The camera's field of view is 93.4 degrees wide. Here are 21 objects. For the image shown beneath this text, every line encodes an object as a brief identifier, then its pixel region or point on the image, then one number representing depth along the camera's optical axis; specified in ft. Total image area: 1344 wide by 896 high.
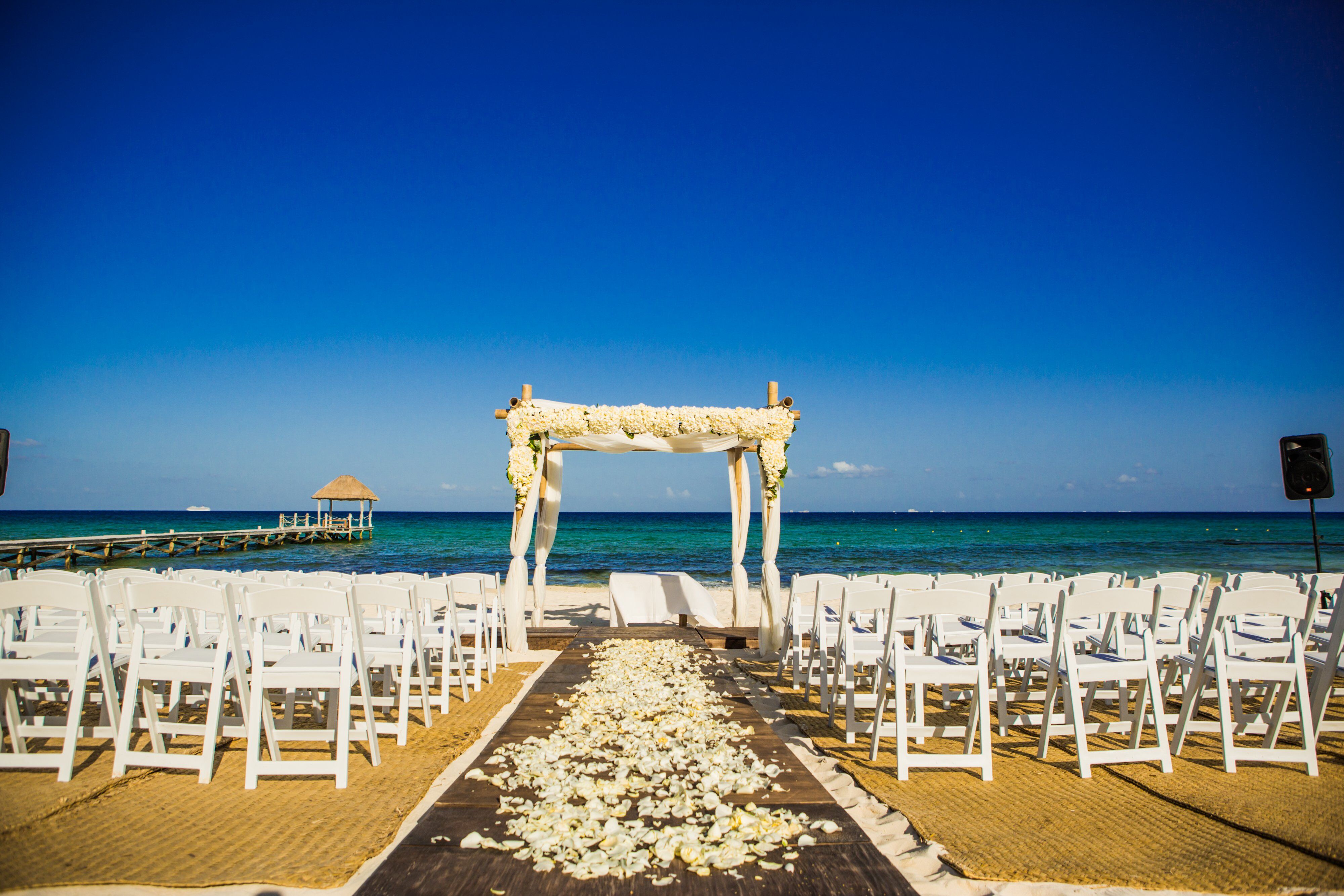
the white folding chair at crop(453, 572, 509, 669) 19.62
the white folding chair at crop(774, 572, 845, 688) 18.33
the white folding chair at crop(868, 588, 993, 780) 10.87
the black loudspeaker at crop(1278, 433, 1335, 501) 21.03
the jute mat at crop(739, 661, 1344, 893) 7.95
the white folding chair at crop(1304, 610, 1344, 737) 11.45
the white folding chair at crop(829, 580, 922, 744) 12.97
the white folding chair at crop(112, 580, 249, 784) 10.25
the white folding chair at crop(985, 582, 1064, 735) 12.22
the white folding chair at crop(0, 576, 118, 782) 10.23
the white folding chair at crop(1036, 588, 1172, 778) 10.91
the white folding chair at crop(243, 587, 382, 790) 10.19
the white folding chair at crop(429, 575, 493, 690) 18.21
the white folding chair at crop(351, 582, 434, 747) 12.76
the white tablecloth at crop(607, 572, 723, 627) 28.68
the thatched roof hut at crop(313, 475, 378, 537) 97.76
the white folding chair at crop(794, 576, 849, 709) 15.72
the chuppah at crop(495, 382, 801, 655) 23.30
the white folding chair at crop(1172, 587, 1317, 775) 11.10
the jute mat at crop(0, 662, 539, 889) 7.71
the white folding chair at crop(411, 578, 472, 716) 15.55
